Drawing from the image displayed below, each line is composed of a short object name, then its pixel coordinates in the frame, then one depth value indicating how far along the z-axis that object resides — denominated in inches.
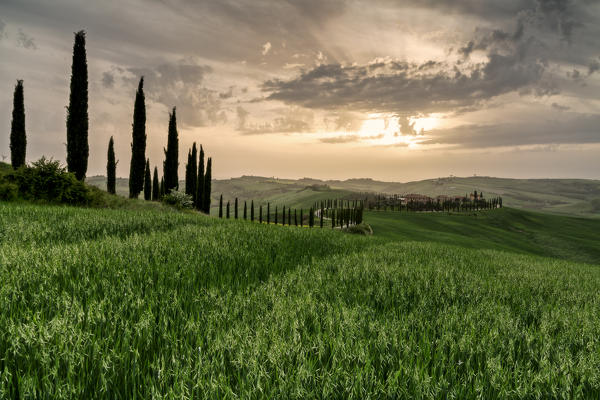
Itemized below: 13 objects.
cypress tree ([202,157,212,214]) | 1823.7
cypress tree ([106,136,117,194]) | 1827.0
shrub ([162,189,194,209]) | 1266.0
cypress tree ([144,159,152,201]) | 1830.2
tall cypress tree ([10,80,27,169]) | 1483.8
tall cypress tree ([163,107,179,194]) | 1605.6
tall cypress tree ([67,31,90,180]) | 1104.2
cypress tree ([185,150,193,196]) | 1751.0
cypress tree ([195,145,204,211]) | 1797.5
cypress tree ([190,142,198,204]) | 1771.7
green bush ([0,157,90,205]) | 697.0
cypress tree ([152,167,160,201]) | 1868.4
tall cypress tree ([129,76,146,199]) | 1428.4
